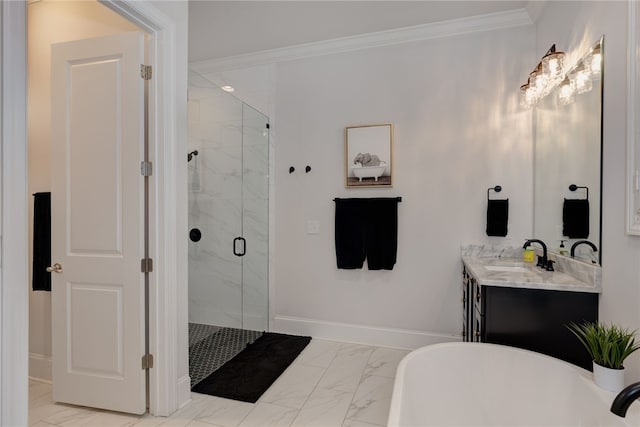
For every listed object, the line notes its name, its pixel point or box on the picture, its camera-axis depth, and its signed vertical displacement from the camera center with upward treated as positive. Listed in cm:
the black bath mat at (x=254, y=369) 215 -123
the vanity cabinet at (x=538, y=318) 166 -58
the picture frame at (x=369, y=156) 291 +50
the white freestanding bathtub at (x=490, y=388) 139 -85
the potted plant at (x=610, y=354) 126 -58
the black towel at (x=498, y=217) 259 -6
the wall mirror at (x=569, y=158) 170 +33
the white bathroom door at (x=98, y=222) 185 -8
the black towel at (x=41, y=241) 216 -22
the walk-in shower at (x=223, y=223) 262 -13
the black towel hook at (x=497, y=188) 263 +18
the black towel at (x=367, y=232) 287 -21
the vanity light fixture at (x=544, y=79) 204 +90
